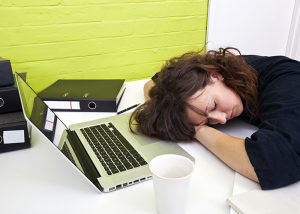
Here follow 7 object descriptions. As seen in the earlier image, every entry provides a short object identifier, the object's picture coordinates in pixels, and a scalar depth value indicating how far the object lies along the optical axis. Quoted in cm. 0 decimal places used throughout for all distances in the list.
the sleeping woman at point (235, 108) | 58
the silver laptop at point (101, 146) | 58
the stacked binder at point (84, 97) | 102
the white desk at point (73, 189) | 54
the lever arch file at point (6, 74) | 83
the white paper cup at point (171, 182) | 45
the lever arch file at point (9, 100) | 81
